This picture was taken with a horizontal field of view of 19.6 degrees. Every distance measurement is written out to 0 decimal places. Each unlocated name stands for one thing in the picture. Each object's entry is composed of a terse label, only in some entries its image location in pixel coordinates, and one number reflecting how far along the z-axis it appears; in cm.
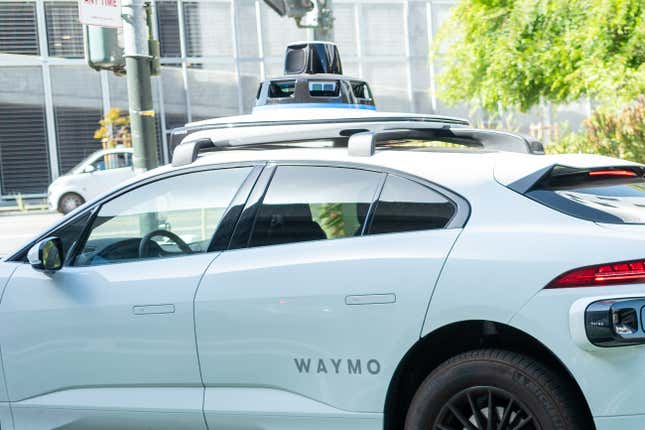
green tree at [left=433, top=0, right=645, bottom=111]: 2351
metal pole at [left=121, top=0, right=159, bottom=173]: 1547
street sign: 1464
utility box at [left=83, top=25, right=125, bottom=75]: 1596
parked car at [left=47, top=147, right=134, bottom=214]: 4209
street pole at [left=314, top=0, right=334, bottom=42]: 2273
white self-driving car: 631
